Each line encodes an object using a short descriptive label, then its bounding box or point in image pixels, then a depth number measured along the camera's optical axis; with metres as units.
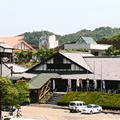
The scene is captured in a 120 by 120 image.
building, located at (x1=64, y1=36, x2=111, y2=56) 113.69
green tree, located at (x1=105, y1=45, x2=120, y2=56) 104.28
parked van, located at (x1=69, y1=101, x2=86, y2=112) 53.59
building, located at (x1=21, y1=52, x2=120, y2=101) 66.69
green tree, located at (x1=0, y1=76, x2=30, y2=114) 40.87
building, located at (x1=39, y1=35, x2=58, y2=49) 149.88
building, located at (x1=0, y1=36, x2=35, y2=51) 138.24
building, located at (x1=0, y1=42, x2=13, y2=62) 93.81
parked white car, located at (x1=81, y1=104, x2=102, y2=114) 52.34
